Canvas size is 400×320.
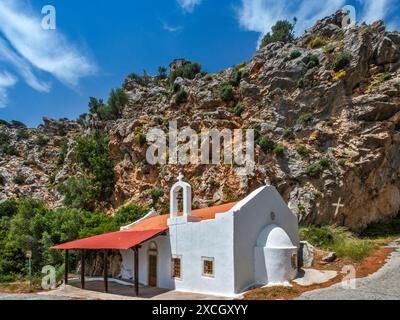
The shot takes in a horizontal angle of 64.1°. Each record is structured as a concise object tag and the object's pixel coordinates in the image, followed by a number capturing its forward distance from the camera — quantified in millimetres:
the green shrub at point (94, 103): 59878
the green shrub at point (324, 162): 30812
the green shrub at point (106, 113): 54594
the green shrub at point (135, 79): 62594
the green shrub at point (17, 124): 68812
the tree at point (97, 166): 41250
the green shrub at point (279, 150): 32159
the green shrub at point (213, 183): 32469
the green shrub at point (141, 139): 38875
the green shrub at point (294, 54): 38656
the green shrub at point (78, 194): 40906
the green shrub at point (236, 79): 41125
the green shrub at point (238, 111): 38094
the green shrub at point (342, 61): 34344
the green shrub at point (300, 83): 35719
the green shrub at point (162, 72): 69812
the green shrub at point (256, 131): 33678
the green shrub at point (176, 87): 43281
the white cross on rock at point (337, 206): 29672
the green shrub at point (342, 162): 30906
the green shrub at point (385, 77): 33219
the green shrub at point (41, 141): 60572
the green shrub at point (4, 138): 58631
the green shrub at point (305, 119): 34062
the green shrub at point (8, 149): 56031
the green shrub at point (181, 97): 42156
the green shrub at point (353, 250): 18722
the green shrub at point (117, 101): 53656
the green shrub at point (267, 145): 32656
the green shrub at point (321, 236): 21341
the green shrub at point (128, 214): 29984
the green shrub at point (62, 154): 56284
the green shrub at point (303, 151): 32406
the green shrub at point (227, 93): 39781
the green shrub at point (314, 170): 30562
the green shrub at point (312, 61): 36344
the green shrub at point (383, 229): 30491
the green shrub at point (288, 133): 33938
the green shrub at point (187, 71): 55125
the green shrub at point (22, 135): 61759
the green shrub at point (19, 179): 49716
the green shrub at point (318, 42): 40562
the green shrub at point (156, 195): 34781
